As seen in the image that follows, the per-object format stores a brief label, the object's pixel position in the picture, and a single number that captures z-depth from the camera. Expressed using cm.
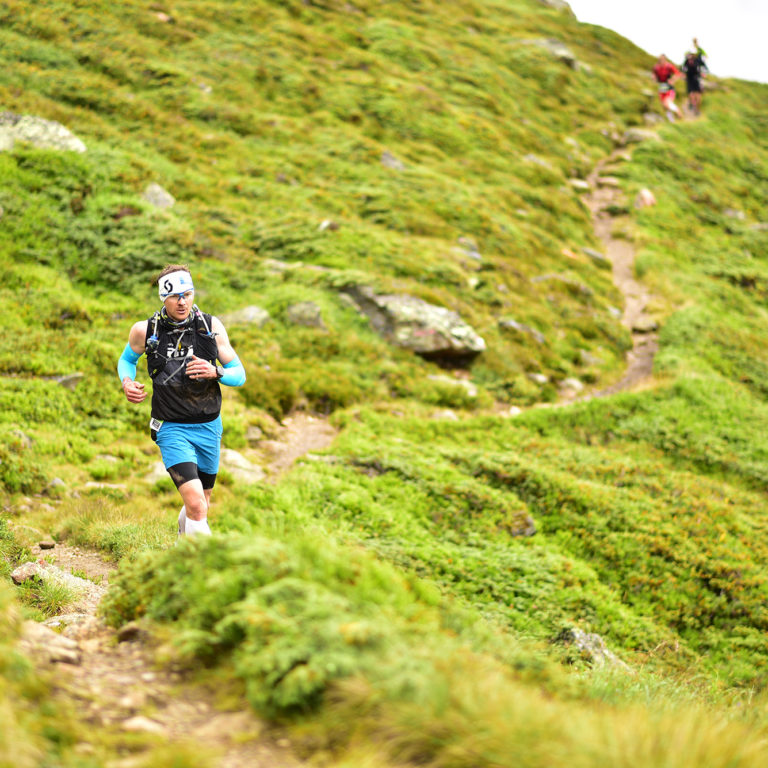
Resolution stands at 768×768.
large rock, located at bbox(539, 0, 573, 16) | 6500
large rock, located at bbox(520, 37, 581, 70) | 4841
